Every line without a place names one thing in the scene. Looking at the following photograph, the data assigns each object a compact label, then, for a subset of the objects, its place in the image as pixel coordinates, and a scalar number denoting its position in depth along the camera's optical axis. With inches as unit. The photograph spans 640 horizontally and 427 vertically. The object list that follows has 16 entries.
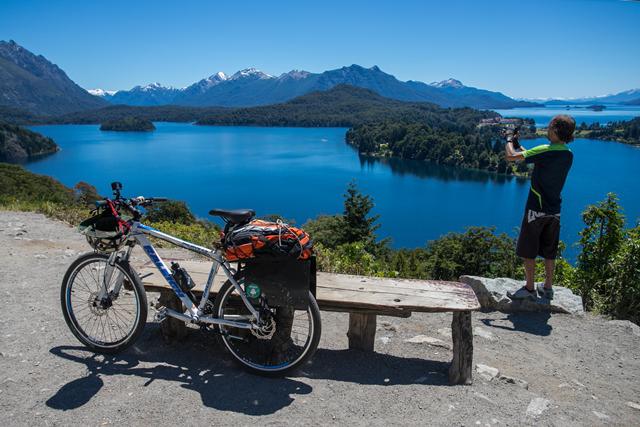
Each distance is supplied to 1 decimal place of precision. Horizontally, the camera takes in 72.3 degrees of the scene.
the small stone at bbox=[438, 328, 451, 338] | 174.7
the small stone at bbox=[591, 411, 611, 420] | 122.0
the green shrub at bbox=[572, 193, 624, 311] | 235.5
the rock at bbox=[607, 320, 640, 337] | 182.7
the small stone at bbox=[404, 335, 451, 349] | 161.6
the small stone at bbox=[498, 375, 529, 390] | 136.9
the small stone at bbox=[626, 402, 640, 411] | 131.3
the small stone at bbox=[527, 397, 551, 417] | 119.8
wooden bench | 132.1
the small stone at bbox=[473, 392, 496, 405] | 123.4
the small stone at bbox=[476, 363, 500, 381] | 138.5
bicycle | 126.6
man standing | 175.6
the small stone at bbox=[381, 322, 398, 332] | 177.5
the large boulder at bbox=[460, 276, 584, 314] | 198.7
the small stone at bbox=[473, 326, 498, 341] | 175.8
